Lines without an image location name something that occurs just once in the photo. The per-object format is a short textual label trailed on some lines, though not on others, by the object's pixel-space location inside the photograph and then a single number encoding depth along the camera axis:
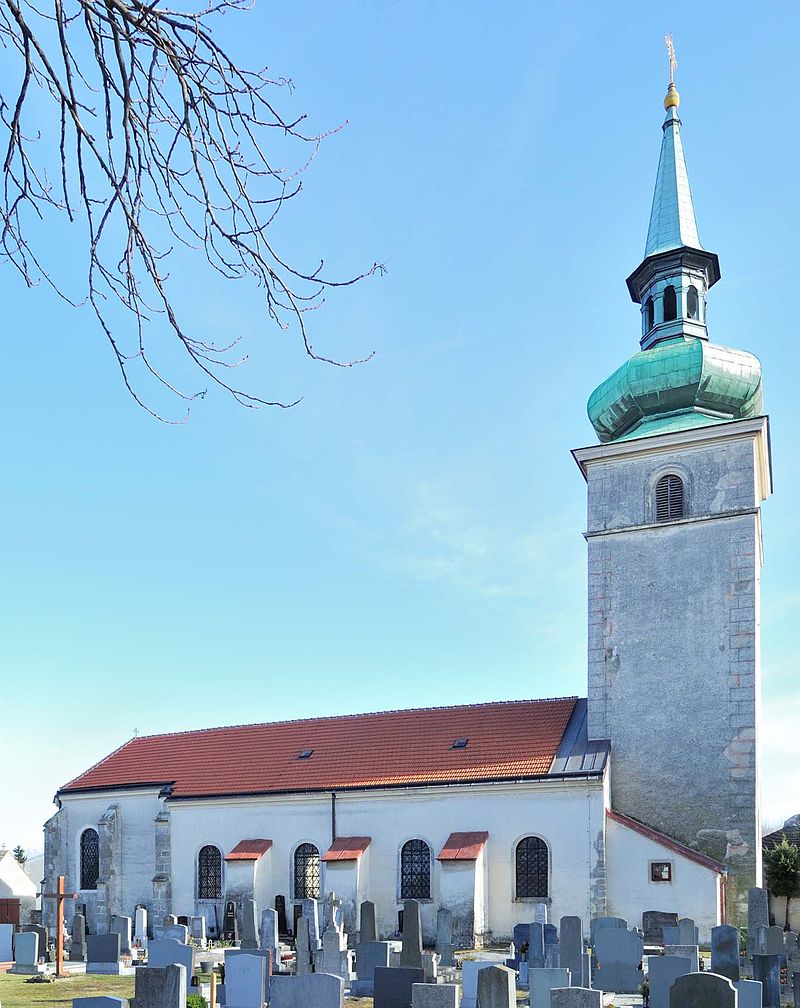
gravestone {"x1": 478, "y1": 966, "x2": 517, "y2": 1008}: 8.31
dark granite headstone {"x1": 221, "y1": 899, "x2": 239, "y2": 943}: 23.86
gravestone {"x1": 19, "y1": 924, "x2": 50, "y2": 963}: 19.19
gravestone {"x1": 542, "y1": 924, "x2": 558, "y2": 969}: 14.24
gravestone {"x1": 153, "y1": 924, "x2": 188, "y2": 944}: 17.81
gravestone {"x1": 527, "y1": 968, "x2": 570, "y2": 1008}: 10.92
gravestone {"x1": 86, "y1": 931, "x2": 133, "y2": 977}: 17.28
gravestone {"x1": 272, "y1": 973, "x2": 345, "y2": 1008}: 9.34
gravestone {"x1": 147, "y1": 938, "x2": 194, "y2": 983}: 13.16
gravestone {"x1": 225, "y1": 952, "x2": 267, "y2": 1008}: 11.48
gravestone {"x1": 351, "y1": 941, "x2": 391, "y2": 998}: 14.50
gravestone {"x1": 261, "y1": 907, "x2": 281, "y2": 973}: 18.77
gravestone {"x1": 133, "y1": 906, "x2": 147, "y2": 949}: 21.23
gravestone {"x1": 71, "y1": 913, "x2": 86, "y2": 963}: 19.39
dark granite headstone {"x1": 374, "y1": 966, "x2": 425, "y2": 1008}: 10.84
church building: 21.55
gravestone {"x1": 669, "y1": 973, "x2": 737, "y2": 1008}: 7.92
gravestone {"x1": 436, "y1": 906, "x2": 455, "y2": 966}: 17.32
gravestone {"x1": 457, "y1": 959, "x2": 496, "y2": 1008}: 11.31
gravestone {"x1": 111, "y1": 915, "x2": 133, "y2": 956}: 18.44
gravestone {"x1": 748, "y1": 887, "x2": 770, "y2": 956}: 18.12
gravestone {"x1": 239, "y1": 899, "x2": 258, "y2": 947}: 18.30
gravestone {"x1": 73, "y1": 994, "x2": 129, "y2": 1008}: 7.13
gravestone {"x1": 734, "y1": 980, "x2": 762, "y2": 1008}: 10.33
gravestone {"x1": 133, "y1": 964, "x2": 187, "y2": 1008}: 8.31
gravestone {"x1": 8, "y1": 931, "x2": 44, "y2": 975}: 17.42
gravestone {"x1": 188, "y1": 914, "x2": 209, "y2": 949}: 21.16
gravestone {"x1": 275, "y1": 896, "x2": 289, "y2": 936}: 23.78
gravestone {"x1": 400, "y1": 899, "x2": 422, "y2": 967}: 14.93
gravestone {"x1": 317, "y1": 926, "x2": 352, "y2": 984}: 14.03
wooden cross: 17.30
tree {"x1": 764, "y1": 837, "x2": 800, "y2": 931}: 29.25
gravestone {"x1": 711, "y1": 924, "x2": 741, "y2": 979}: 13.91
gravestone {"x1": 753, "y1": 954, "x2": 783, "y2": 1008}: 11.96
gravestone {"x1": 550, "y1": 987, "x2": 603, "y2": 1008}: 8.47
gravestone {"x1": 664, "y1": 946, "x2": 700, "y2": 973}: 12.94
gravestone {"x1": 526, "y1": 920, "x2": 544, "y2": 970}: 15.06
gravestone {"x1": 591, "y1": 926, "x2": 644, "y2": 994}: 14.14
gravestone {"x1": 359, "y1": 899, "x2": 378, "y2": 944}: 18.84
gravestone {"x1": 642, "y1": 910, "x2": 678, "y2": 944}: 19.88
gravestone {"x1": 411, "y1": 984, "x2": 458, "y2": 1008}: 8.97
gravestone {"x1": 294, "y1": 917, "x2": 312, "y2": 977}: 15.18
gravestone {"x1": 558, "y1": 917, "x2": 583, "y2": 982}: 13.56
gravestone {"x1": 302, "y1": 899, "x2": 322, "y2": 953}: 16.68
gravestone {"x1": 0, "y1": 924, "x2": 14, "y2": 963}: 18.52
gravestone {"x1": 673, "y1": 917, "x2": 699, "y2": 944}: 16.02
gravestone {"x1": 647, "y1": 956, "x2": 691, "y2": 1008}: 11.45
